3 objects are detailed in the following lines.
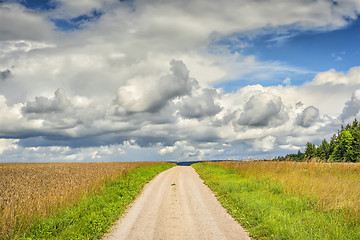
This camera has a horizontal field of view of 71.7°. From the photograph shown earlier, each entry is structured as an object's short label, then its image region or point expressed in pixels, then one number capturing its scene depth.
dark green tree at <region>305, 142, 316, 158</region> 111.14
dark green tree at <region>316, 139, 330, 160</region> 100.69
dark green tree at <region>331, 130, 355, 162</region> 78.06
